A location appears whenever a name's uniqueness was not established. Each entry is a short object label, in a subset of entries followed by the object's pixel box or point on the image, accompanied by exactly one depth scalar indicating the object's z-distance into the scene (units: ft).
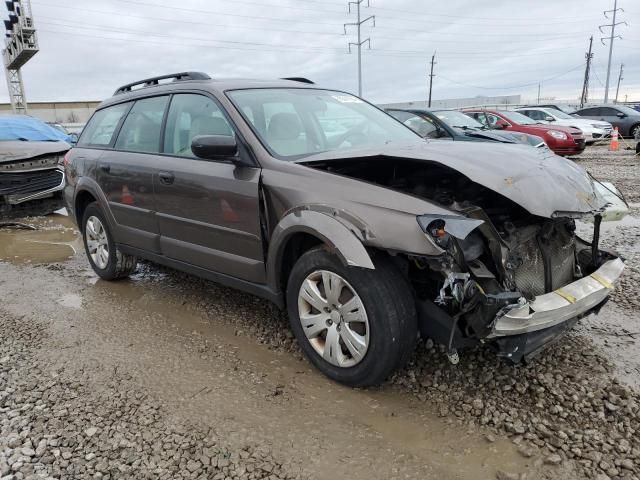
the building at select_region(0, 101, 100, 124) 149.48
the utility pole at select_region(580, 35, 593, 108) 189.45
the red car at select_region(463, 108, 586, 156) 44.52
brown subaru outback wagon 8.13
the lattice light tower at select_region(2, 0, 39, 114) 90.94
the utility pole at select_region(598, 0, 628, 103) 150.07
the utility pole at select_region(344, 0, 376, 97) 135.54
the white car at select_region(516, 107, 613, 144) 54.90
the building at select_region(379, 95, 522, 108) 160.66
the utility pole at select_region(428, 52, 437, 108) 193.62
